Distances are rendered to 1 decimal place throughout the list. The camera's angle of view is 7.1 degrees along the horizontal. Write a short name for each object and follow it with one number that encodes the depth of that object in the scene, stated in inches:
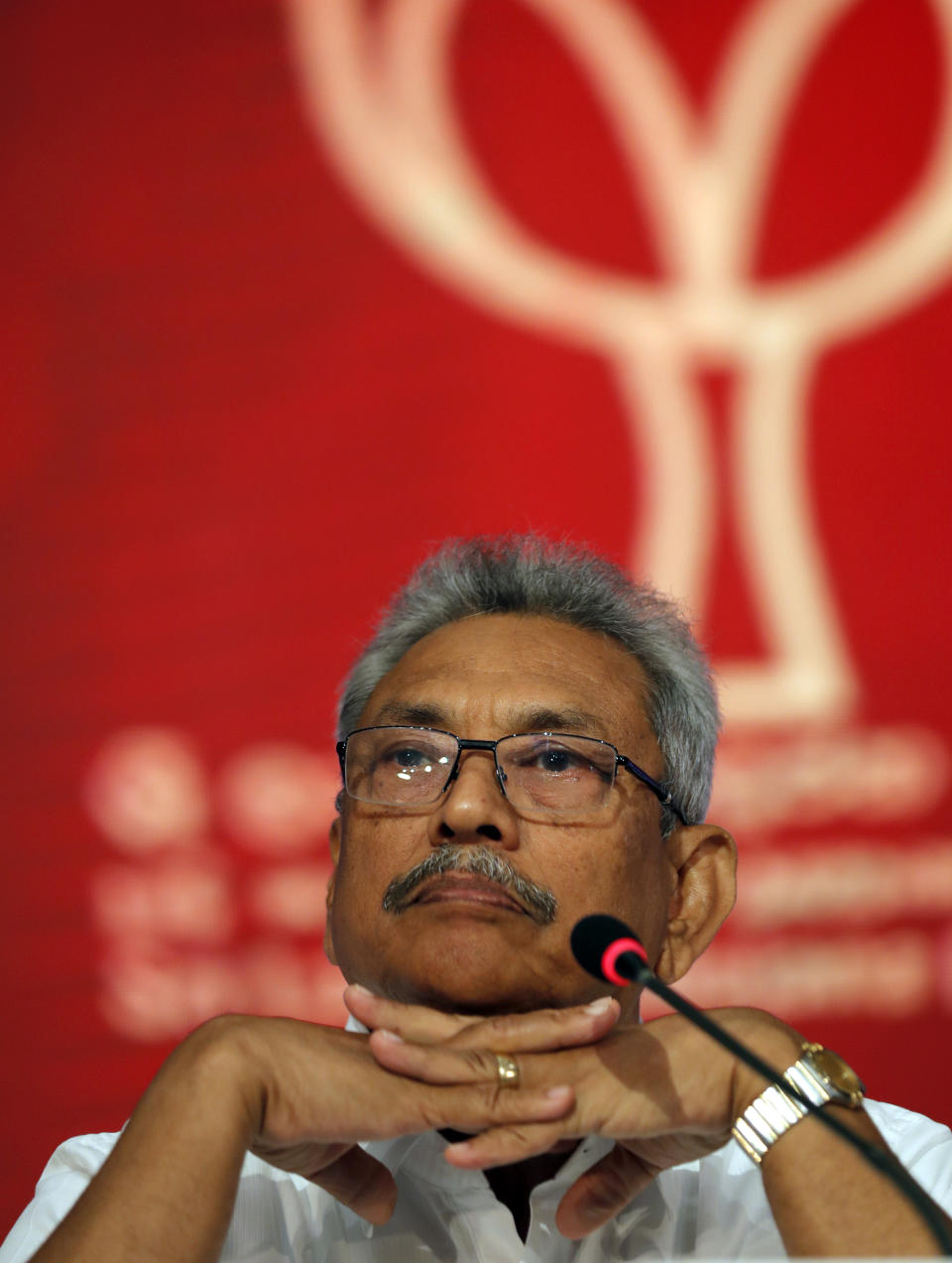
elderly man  125.8
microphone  121.8
